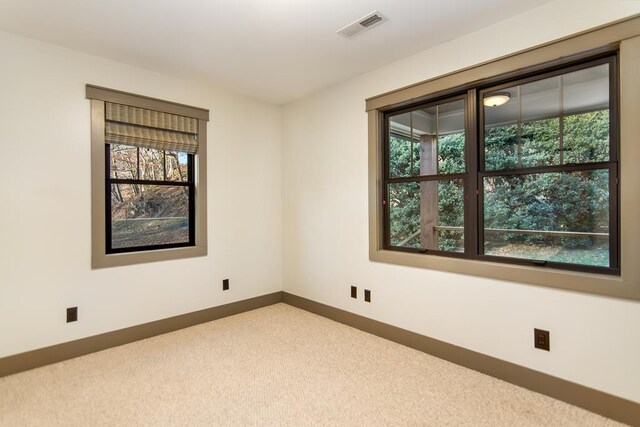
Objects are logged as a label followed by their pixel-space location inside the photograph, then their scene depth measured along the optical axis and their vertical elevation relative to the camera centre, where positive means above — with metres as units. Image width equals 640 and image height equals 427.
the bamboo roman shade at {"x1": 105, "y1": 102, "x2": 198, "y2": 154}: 2.88 +0.83
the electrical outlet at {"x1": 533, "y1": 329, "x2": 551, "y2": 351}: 2.12 -0.86
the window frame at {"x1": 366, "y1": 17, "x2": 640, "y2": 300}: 1.83 +0.56
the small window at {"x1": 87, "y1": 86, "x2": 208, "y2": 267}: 2.83 +0.36
